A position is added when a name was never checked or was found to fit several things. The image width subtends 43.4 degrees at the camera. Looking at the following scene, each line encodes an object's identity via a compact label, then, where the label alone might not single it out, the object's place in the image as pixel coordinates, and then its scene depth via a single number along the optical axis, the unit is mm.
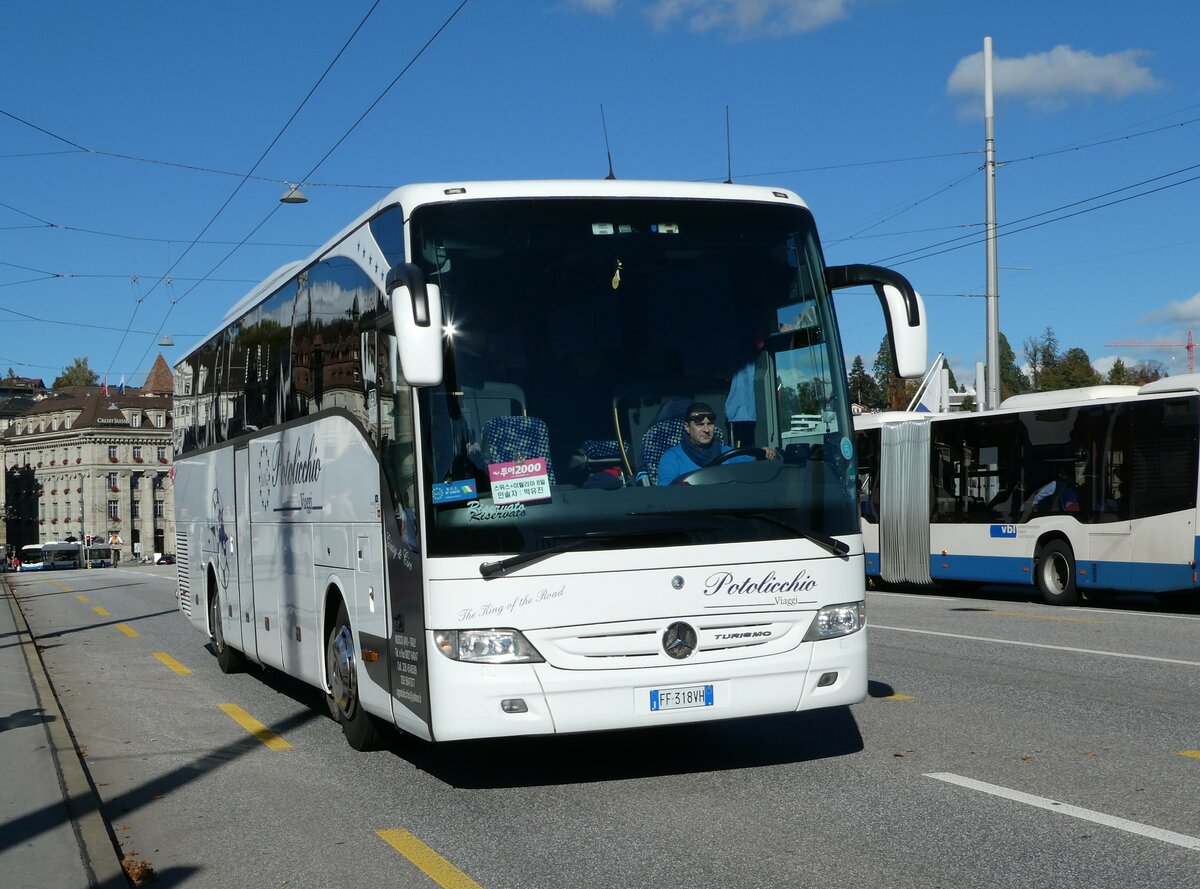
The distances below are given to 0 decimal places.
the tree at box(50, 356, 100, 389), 163875
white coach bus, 7438
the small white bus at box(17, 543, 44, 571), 111519
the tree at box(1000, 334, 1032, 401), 121250
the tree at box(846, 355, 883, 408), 122838
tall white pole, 33969
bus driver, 7688
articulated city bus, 19703
